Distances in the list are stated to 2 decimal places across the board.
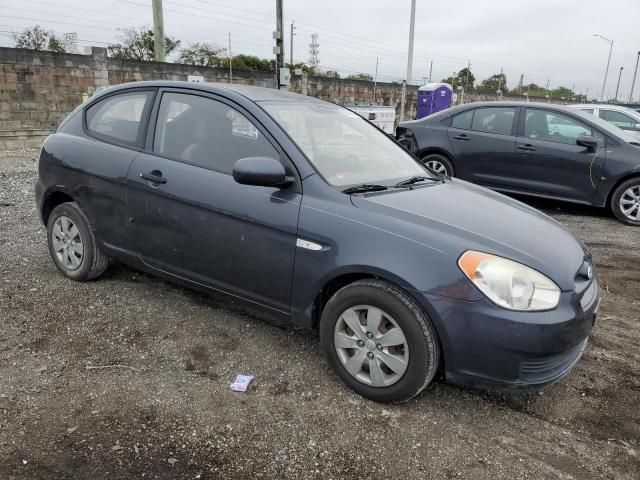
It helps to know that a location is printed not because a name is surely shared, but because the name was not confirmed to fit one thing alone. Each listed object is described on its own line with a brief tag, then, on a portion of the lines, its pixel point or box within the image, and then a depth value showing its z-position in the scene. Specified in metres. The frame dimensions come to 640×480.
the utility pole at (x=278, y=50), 19.00
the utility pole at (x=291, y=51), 52.69
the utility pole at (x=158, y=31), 17.70
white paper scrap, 2.93
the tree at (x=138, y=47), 40.31
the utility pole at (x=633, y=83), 61.25
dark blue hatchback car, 2.56
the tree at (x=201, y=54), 44.03
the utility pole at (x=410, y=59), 25.77
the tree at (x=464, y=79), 52.97
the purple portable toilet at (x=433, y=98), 19.94
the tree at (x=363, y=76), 32.72
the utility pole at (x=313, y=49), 67.78
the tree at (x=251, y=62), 45.88
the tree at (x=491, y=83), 66.56
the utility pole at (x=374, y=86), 26.84
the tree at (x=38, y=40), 34.19
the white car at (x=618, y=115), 10.92
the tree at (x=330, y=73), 35.65
